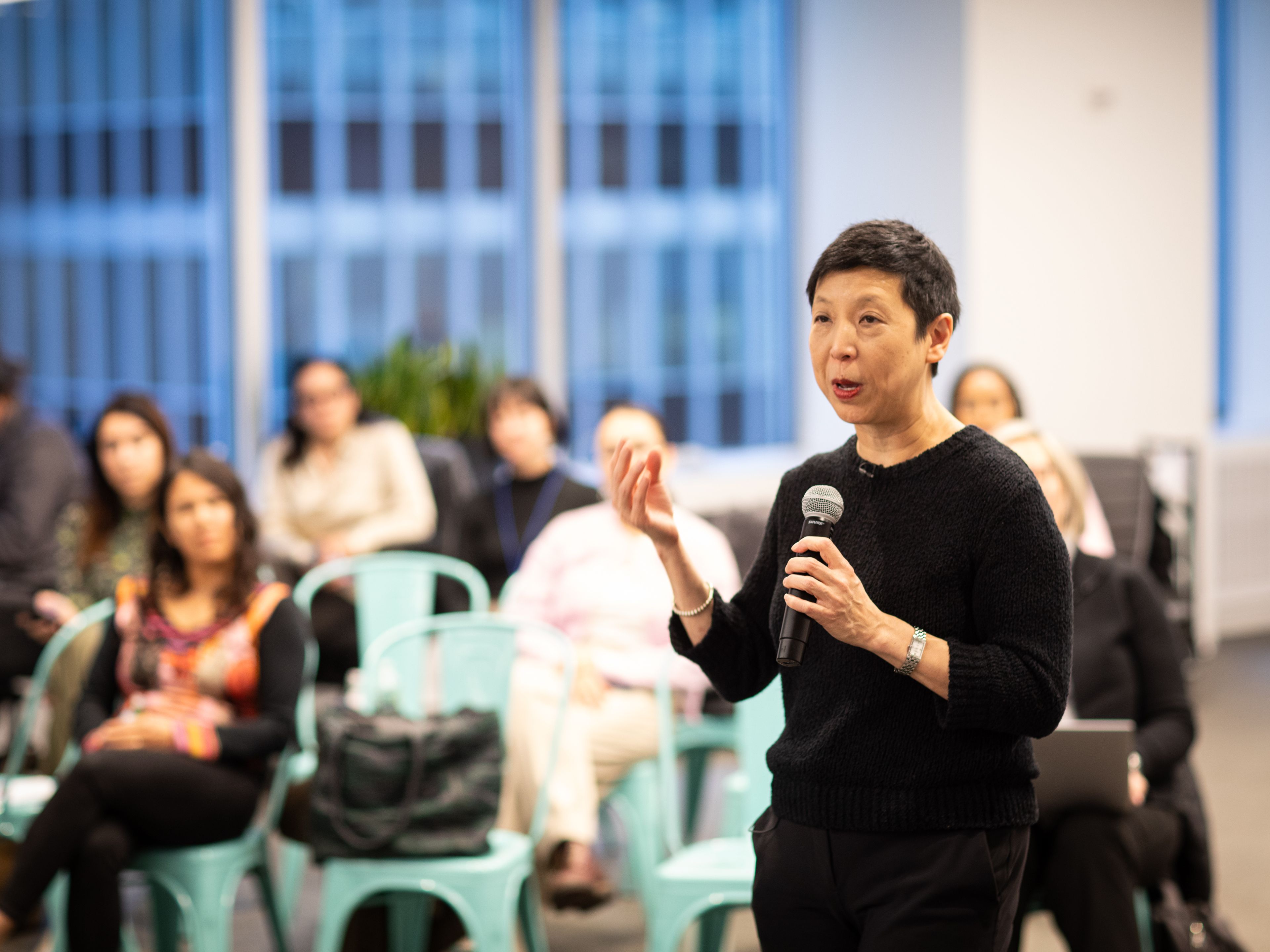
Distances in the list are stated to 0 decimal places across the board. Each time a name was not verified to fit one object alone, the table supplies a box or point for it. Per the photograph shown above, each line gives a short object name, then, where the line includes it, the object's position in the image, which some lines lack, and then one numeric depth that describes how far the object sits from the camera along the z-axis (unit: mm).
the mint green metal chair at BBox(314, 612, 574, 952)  5270
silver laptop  4687
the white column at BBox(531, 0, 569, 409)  11445
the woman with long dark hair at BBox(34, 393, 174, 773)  7270
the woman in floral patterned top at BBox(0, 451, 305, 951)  5340
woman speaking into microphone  2674
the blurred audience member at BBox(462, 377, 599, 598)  8273
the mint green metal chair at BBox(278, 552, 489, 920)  7562
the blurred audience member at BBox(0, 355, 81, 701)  8273
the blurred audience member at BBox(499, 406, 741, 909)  6164
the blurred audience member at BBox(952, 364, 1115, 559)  6637
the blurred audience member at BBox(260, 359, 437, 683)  8687
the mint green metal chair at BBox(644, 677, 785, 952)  5090
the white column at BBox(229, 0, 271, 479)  10117
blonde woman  4914
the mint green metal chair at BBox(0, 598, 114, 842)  5937
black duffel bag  5238
